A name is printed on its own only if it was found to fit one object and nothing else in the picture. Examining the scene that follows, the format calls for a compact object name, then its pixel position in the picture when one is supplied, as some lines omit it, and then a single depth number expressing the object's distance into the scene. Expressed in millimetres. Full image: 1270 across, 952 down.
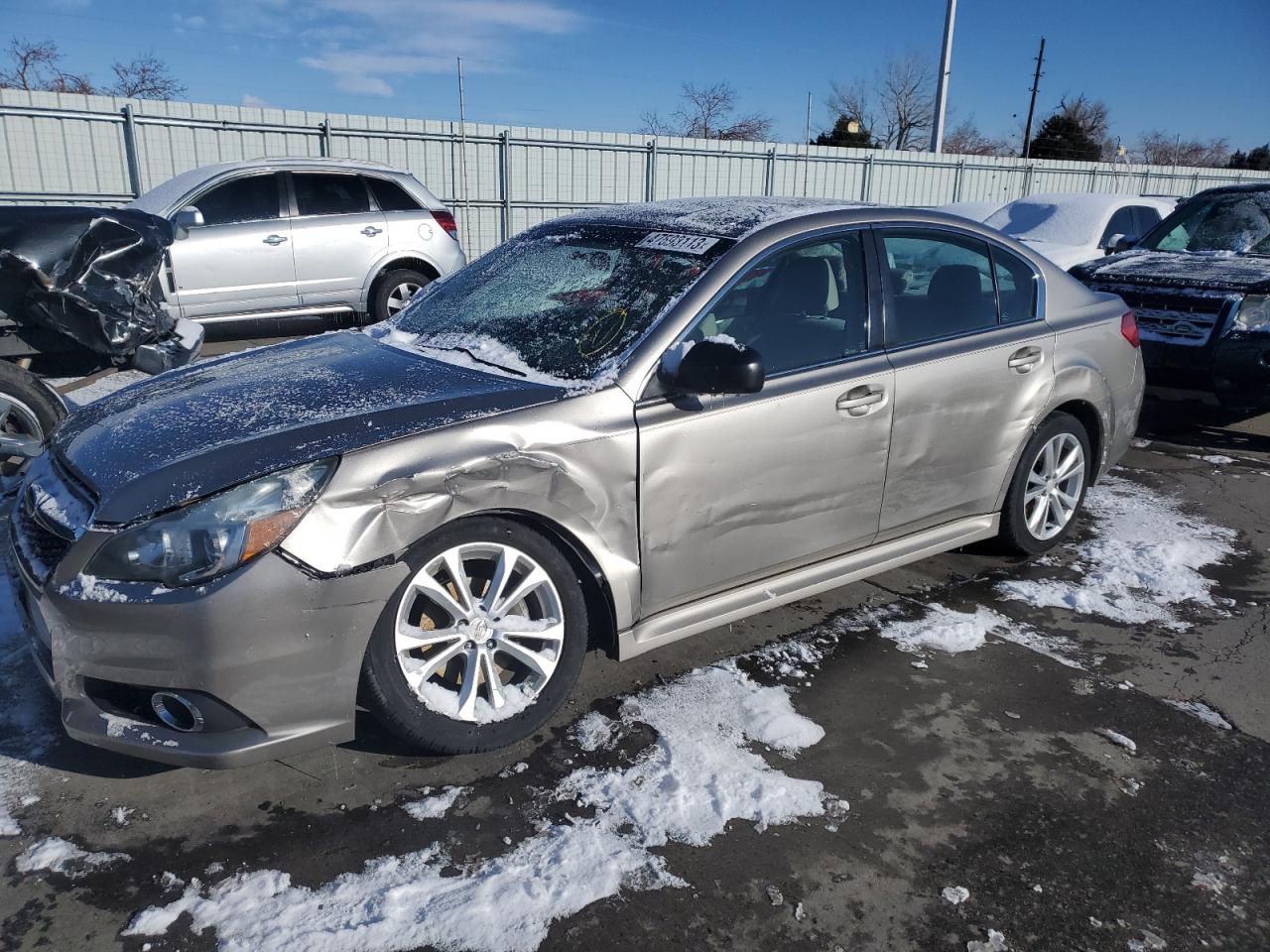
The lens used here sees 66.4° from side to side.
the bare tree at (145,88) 42031
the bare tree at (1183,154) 62775
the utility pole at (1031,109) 54000
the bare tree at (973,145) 56344
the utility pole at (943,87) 21108
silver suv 9078
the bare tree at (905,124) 47750
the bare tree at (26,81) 41188
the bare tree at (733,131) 38875
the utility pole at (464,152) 15062
